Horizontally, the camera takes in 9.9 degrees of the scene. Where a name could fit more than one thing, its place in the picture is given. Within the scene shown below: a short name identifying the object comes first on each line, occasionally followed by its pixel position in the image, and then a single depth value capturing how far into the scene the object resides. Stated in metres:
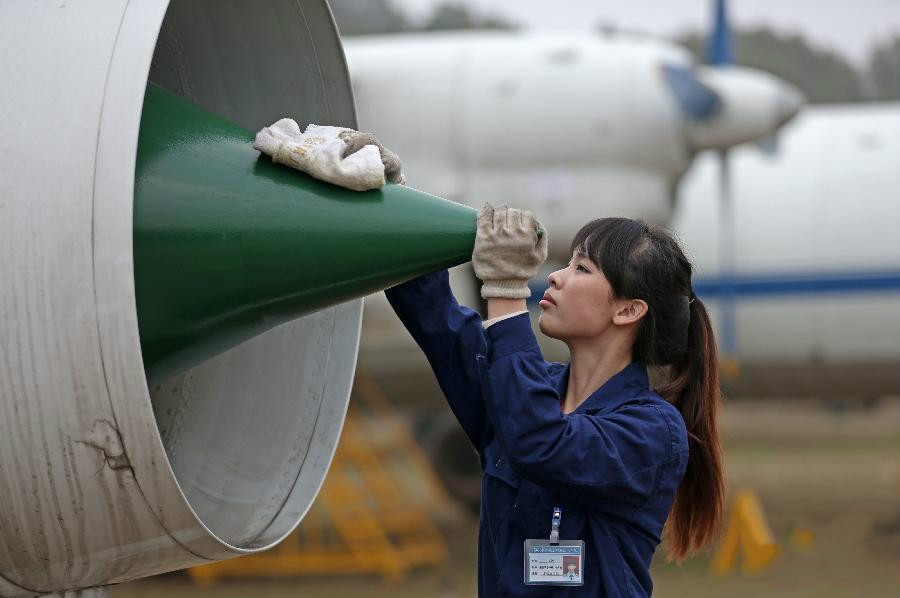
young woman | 9.17
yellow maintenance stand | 26.71
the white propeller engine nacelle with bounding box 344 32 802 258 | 22.25
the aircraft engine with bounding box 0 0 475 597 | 8.79
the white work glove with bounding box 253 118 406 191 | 9.10
